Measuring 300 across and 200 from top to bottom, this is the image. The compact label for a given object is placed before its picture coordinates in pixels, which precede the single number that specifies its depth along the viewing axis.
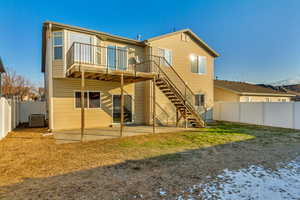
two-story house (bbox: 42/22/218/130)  9.46
